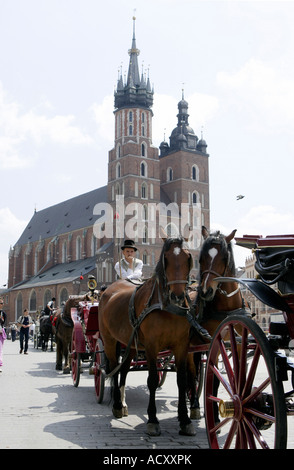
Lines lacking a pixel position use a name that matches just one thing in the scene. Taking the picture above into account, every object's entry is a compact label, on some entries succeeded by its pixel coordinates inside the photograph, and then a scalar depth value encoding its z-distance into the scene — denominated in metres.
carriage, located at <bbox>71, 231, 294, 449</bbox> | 2.64
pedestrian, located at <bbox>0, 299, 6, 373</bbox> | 11.13
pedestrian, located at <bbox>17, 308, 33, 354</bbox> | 16.97
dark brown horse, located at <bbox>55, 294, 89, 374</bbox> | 10.39
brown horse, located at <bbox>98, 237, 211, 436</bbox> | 4.59
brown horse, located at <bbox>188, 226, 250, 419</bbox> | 4.64
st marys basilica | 55.69
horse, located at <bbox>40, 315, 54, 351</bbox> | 17.94
